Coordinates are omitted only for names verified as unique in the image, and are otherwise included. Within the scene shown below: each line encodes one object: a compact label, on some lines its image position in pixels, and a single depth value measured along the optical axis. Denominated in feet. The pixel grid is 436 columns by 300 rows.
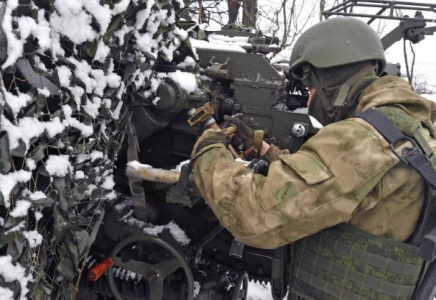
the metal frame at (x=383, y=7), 16.26
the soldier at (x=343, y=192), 5.74
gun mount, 6.21
